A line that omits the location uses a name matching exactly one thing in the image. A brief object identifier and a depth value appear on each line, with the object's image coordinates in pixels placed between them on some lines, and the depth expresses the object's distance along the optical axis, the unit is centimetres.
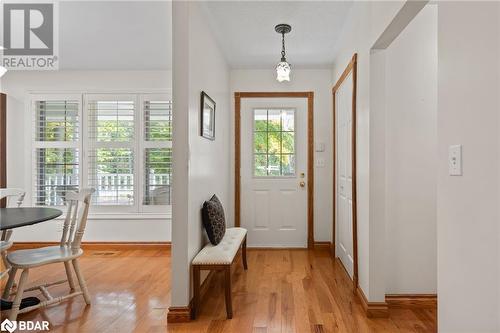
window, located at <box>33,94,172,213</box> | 423
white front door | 423
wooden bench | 226
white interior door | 306
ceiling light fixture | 303
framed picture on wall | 265
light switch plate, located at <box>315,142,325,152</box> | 418
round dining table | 193
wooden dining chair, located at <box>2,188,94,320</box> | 219
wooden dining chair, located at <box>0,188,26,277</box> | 232
